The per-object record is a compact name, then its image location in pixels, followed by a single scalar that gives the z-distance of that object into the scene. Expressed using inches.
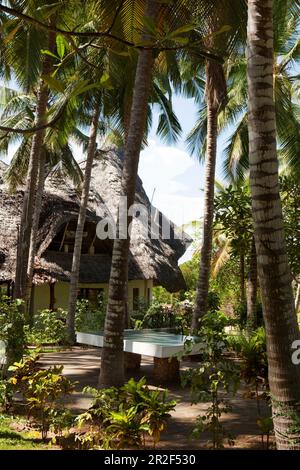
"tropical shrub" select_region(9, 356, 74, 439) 204.7
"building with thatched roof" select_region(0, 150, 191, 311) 676.1
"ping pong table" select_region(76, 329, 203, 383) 294.5
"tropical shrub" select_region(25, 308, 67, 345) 555.5
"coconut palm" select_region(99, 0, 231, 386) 243.4
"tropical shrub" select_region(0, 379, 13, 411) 229.5
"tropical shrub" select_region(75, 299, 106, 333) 568.8
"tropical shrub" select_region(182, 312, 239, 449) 175.6
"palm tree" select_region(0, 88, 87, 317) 598.9
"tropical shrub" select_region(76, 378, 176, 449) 167.6
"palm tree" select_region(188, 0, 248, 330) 415.2
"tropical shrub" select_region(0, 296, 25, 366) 267.3
